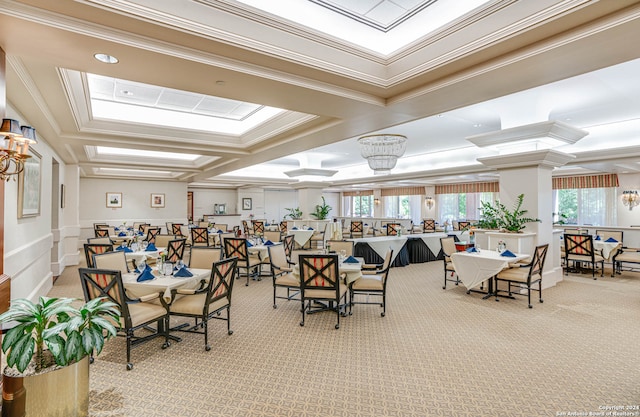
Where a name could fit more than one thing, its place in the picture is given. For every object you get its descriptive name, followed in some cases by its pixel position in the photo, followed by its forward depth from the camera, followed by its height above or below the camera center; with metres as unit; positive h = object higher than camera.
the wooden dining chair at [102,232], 9.06 -0.58
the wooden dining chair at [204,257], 4.76 -0.64
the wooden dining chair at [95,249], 5.04 -0.59
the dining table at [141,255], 5.76 -0.75
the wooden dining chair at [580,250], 7.25 -0.79
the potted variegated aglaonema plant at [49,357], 2.03 -0.91
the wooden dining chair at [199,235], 9.59 -0.67
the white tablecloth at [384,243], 7.93 -0.74
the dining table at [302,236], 10.52 -0.74
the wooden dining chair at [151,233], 9.15 -0.60
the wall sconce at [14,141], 2.24 +0.48
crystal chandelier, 6.48 +1.22
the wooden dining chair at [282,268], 4.88 -0.91
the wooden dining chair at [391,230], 11.51 -0.59
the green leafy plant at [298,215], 11.55 -0.10
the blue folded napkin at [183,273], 3.83 -0.70
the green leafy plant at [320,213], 11.10 -0.03
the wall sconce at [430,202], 16.67 +0.53
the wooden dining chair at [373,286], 4.54 -0.99
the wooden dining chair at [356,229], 12.29 -0.61
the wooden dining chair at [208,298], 3.58 -0.98
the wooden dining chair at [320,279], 4.18 -0.84
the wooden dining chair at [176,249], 6.48 -0.73
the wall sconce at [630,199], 10.36 +0.46
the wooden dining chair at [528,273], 5.06 -0.92
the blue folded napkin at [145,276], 3.61 -0.70
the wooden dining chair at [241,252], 6.49 -0.80
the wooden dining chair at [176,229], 11.02 -0.58
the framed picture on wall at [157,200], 13.78 +0.45
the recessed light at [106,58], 2.67 +1.22
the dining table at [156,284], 3.47 -0.76
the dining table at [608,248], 7.38 -0.75
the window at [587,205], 11.69 +0.32
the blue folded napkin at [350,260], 4.85 -0.70
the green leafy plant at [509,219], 5.97 -0.10
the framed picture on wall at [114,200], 12.95 +0.42
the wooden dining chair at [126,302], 3.16 -0.90
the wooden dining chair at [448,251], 6.36 -0.73
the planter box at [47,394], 2.02 -1.12
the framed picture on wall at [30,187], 4.13 +0.30
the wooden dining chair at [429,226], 12.90 -0.51
